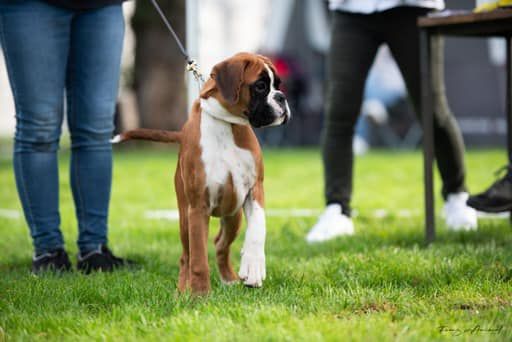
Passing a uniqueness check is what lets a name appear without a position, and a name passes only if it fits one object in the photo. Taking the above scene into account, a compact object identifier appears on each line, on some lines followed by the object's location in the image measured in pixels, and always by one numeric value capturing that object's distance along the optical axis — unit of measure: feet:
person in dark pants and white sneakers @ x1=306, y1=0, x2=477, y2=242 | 26.86
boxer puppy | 18.12
